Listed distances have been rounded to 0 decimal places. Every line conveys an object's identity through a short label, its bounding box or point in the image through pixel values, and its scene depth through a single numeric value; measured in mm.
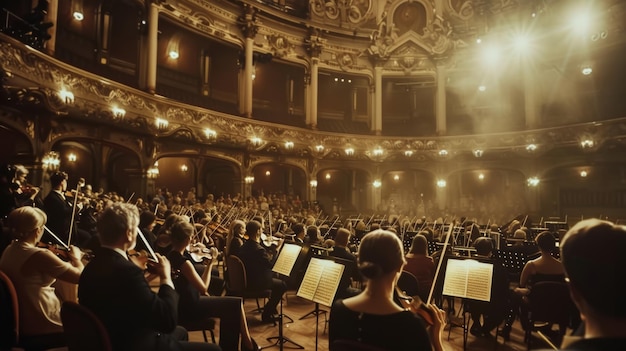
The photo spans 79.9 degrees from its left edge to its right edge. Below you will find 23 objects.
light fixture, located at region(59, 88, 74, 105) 10230
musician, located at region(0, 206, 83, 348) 2941
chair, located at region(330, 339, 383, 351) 1871
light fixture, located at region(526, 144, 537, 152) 18953
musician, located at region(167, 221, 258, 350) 3432
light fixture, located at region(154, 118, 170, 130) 13760
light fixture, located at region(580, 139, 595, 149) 17375
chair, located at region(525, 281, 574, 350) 3900
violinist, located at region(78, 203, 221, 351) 2273
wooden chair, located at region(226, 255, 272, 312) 4977
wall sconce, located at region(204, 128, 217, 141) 15578
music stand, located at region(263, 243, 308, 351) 5184
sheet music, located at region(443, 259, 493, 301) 3941
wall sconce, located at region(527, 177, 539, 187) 19656
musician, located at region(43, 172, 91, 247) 5643
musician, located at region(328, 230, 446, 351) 1957
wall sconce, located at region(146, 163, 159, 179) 13984
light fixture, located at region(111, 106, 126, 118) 12049
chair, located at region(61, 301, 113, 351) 2180
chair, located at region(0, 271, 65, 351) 2684
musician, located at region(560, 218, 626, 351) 1186
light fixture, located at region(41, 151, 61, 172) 10039
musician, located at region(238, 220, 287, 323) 5121
